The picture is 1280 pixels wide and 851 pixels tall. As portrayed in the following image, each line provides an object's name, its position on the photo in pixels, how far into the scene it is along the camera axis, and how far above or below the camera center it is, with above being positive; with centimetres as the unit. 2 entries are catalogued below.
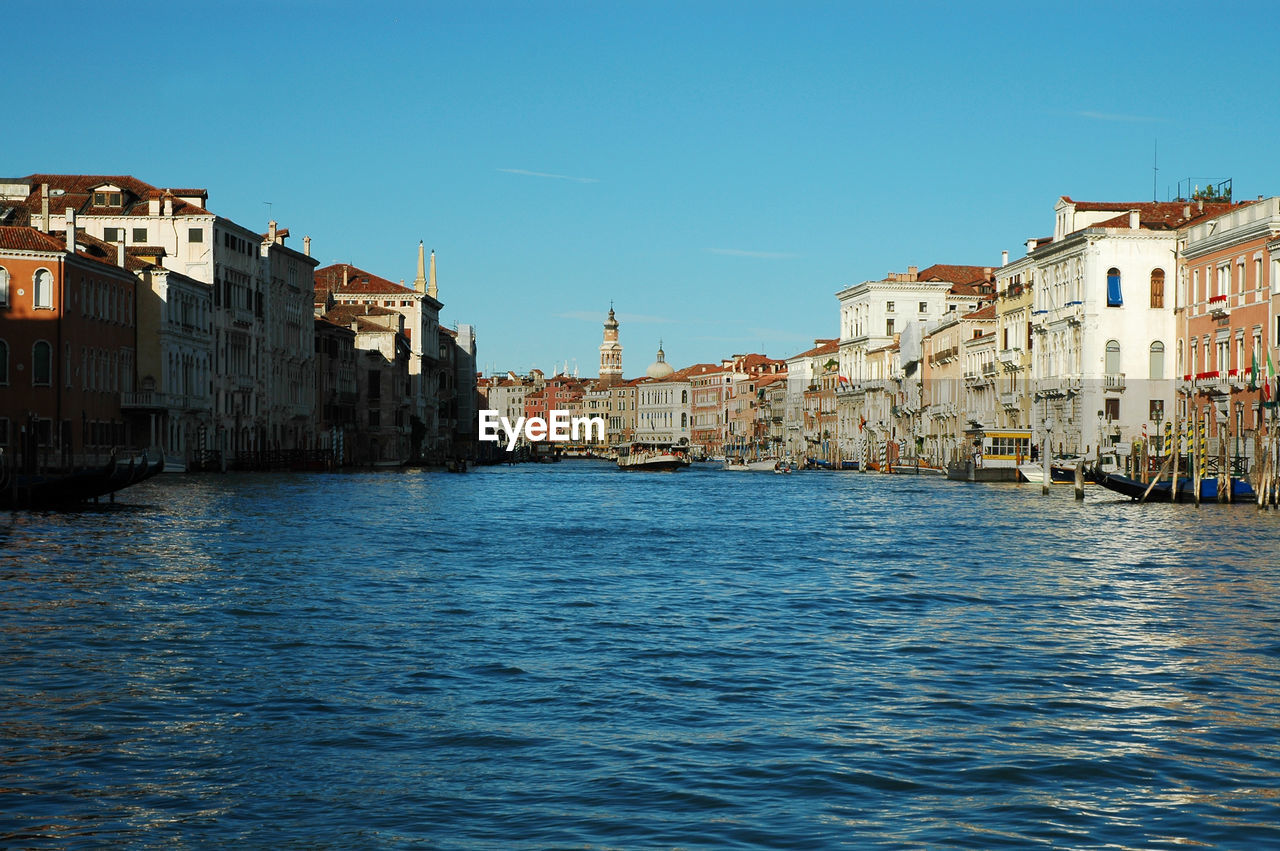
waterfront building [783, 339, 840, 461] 10975 +287
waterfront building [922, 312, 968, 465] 7844 +266
